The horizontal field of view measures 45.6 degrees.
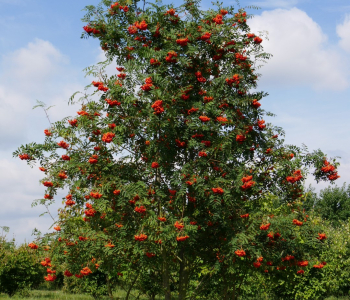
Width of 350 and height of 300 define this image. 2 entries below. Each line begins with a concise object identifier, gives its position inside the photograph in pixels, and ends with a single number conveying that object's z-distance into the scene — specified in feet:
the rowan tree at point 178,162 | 29.55
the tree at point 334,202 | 131.03
